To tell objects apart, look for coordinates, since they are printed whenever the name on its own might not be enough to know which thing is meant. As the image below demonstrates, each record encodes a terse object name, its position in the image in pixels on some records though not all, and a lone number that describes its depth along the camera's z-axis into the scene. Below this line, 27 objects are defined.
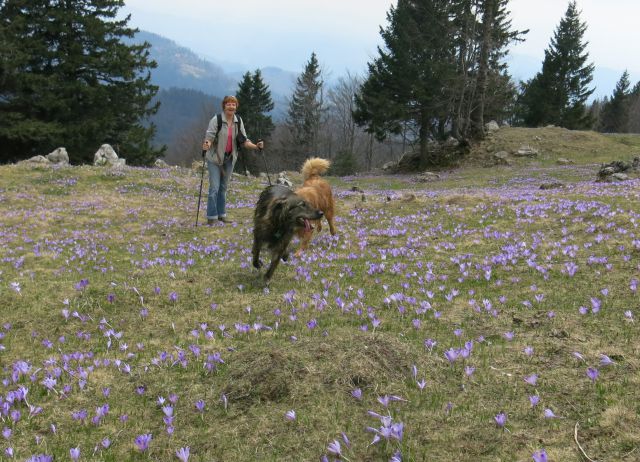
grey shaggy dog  7.75
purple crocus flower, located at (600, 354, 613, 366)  4.14
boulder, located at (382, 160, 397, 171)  46.91
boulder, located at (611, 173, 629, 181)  18.33
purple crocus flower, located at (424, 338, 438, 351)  5.00
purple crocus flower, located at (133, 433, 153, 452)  3.59
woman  13.04
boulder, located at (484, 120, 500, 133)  42.84
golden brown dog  10.74
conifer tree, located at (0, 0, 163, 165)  34.81
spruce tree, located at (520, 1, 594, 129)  57.19
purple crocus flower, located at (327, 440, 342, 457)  3.22
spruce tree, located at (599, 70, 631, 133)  77.56
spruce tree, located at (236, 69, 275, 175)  65.18
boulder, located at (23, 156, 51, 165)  28.31
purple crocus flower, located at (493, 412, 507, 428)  3.45
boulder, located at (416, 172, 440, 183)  33.32
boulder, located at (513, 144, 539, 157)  36.96
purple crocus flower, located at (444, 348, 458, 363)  4.52
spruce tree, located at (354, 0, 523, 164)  37.47
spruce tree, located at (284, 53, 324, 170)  70.69
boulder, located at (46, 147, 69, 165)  29.97
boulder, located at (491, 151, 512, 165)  36.41
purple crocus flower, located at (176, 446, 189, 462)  3.34
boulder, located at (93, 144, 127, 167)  30.75
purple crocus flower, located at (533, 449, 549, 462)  2.83
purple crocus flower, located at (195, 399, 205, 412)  4.06
